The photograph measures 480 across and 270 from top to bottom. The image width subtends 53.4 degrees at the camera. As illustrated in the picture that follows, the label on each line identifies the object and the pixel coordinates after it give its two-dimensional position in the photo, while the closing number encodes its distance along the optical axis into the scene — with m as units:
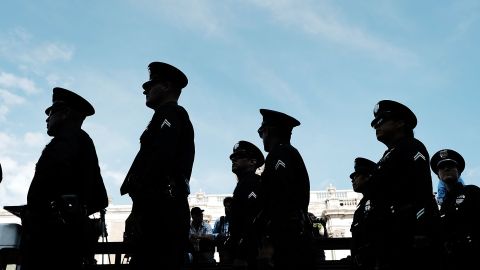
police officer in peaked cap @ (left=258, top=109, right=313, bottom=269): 5.16
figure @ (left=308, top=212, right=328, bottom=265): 8.42
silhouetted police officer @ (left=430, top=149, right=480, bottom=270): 5.89
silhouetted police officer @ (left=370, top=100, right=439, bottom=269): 4.30
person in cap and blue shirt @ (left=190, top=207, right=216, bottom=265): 7.62
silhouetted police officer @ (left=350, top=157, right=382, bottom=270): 5.01
